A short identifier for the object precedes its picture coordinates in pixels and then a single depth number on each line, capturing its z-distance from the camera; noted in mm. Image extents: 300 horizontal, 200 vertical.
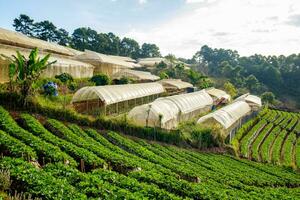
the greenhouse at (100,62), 51322
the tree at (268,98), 86812
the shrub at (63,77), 35259
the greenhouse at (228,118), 38469
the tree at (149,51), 132125
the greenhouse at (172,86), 61206
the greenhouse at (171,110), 31812
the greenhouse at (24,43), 35966
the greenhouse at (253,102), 66712
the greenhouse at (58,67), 28991
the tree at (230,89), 85938
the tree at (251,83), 103362
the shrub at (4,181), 11188
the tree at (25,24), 78375
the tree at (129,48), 119875
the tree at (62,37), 86625
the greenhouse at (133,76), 53156
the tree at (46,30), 81794
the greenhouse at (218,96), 65225
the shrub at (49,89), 28016
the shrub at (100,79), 40938
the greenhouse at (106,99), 30969
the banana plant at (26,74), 24312
